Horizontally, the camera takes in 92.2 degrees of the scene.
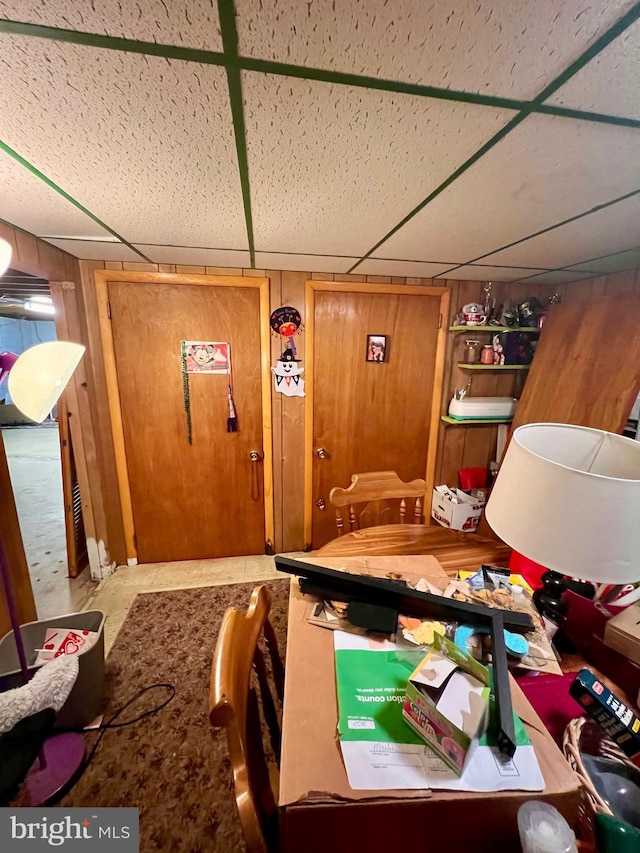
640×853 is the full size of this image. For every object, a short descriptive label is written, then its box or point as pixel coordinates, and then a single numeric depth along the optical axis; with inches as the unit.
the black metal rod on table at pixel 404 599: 33.8
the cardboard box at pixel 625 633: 32.0
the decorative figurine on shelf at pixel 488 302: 87.1
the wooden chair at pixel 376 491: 66.6
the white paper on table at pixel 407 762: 23.0
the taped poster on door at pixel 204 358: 82.3
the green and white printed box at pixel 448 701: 23.6
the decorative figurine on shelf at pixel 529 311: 86.4
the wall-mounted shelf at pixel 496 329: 84.8
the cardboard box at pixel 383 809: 22.0
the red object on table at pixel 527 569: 50.8
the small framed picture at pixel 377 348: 87.2
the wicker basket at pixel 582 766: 22.5
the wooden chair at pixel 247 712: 23.0
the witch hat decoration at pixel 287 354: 85.2
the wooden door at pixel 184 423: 79.8
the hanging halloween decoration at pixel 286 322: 83.2
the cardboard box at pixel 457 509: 87.6
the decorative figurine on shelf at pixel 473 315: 84.8
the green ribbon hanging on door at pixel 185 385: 82.0
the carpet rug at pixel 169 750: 42.1
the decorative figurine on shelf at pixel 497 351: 87.7
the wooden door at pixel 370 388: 85.8
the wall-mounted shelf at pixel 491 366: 86.7
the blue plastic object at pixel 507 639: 33.4
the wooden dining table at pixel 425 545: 56.3
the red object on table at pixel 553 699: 29.2
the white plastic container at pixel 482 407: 89.4
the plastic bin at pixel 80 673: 50.6
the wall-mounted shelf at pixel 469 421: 90.1
